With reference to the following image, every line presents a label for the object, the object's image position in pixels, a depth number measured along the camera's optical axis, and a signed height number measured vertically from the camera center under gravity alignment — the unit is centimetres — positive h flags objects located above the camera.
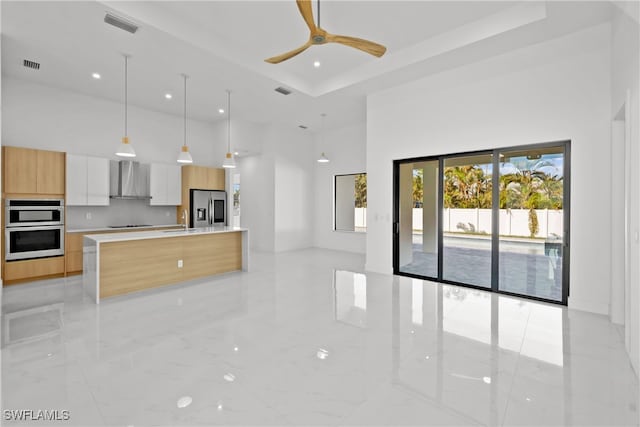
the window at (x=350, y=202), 843 +28
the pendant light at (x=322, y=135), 739 +226
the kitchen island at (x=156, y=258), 411 -72
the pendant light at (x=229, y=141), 578 +179
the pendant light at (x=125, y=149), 448 +91
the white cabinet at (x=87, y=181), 546 +55
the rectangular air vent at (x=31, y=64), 468 +226
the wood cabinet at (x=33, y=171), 479 +64
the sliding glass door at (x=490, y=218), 412 -9
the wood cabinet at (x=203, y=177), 716 +82
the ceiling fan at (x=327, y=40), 286 +176
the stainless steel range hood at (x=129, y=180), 609 +63
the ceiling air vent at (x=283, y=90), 569 +229
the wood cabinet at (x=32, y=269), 479 -95
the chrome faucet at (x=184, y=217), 711 -14
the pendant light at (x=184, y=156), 514 +92
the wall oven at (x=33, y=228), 480 -29
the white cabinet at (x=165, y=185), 666 +59
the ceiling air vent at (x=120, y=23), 351 +221
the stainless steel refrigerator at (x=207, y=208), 726 +8
